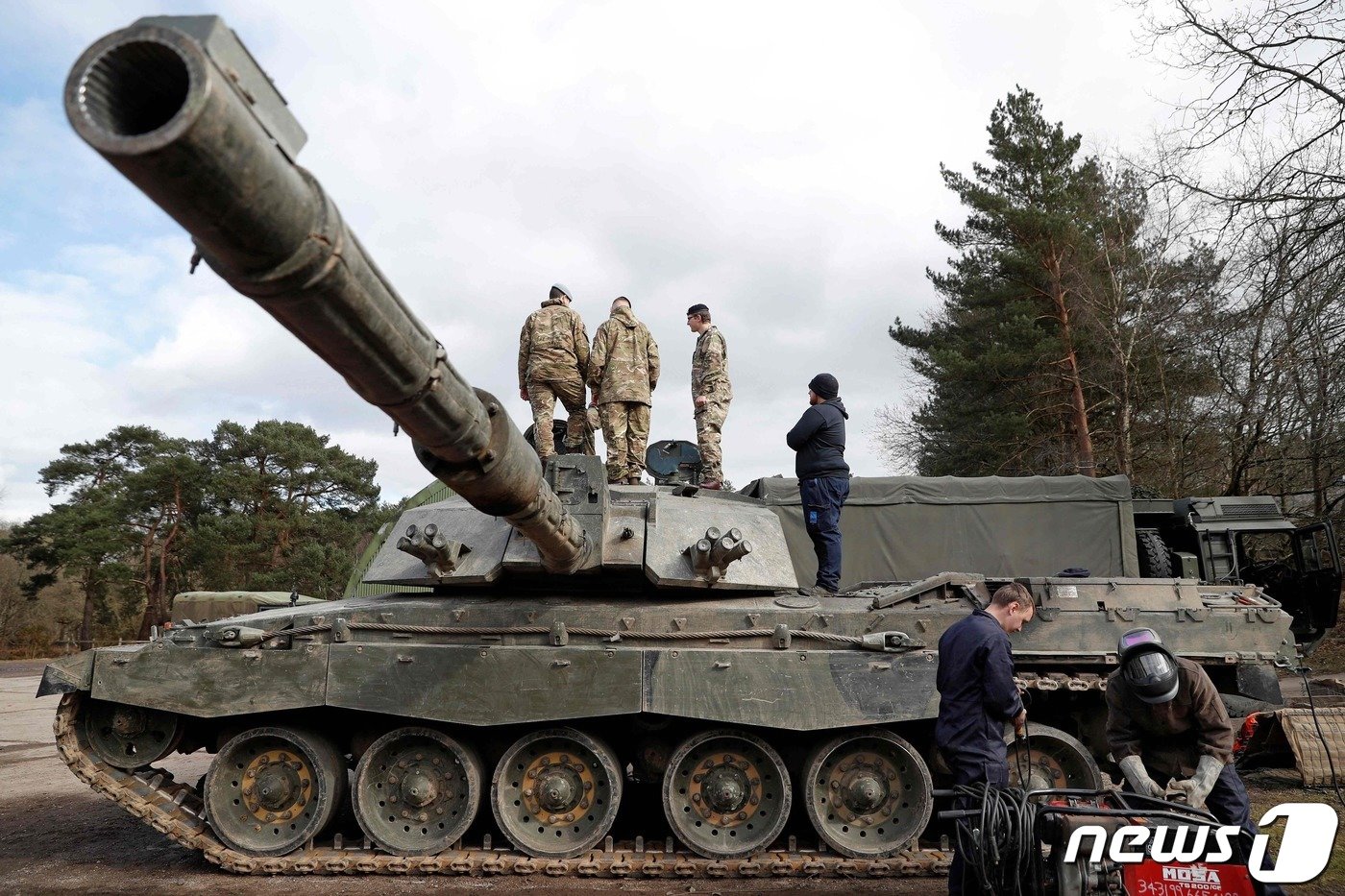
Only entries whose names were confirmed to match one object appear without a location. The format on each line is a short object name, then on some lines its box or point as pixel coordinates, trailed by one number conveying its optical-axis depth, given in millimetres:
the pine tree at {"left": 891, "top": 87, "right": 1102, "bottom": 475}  23750
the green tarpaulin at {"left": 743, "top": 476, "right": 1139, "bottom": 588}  16344
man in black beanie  8672
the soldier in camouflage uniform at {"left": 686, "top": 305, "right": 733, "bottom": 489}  9891
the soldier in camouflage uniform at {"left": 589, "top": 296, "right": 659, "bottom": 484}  9594
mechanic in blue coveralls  5293
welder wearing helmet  4891
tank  7141
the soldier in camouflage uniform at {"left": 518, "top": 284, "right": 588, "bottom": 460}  9648
